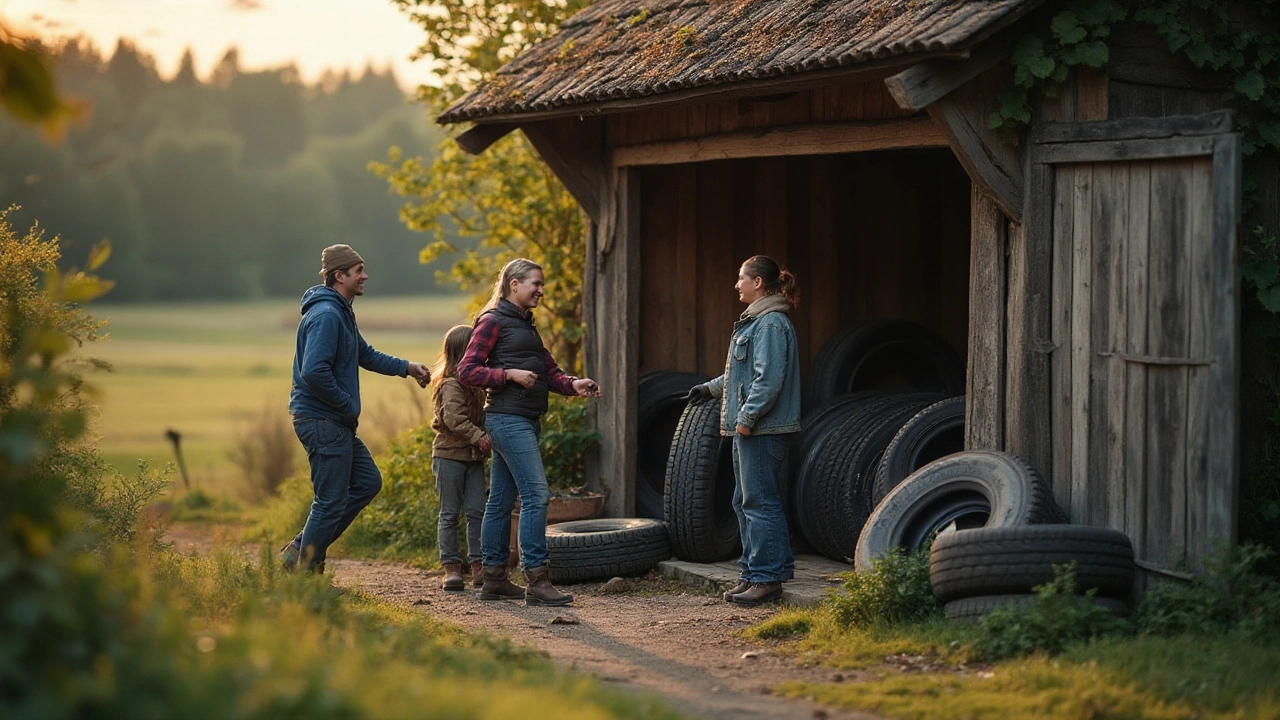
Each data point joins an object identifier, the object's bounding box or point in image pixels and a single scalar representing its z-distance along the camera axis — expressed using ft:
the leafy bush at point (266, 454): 51.75
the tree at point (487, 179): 43.27
